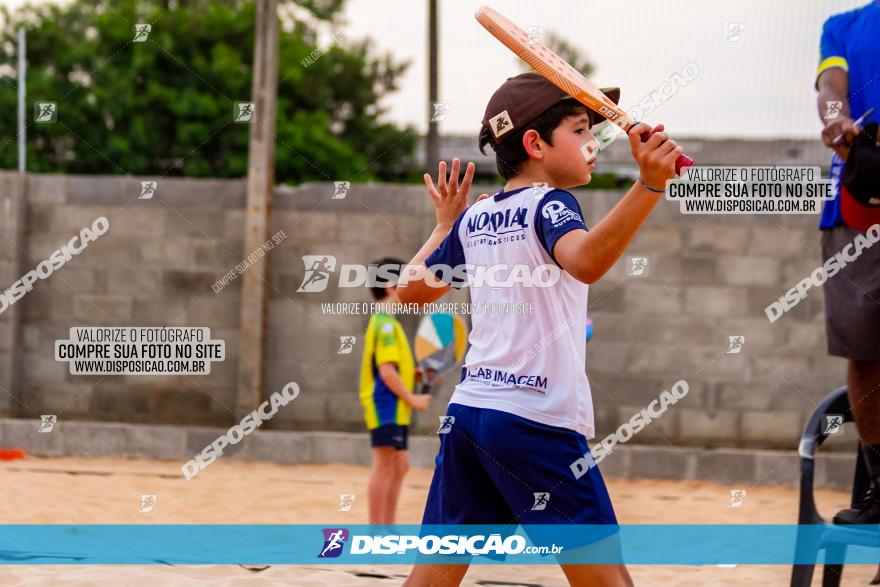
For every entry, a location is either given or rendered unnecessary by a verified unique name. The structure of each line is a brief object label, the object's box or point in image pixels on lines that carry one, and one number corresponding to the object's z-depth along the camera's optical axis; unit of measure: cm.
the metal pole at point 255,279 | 1619
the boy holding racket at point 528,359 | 470
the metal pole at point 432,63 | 2053
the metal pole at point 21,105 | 1675
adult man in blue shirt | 666
